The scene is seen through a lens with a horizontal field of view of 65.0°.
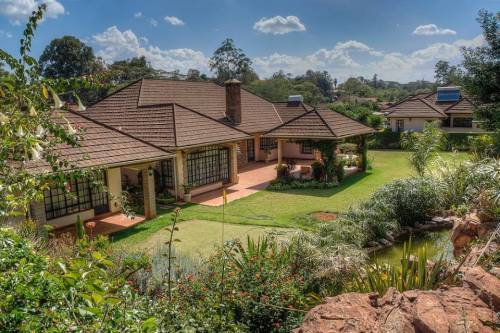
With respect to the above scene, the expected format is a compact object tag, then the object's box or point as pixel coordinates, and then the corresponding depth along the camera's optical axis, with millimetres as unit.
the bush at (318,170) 22469
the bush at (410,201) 13773
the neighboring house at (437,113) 40719
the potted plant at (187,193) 19047
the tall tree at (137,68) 77000
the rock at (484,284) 5398
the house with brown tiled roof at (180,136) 14969
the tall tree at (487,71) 12109
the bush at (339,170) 22625
